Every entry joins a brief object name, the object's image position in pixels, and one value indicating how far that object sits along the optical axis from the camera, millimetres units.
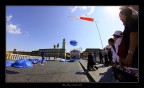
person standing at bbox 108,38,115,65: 2294
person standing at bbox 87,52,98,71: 4375
